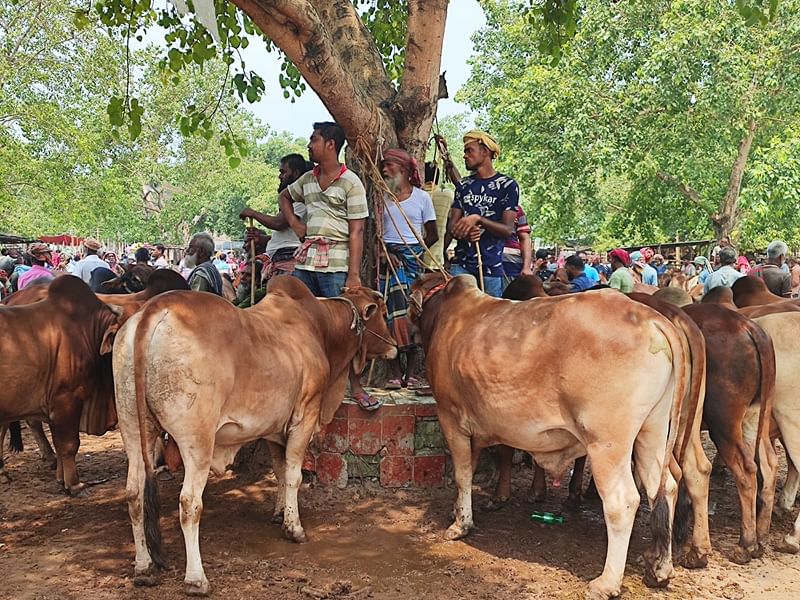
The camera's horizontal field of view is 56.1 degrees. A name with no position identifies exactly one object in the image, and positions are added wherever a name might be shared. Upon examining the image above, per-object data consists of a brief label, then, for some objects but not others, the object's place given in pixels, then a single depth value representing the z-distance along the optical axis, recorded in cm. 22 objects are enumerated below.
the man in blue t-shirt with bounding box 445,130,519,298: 617
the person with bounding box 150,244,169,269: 1990
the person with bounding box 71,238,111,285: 1052
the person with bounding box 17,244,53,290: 927
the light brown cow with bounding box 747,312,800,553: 517
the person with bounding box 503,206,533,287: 686
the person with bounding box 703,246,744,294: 959
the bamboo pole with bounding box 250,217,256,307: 662
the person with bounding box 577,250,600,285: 1101
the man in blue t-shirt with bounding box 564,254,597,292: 925
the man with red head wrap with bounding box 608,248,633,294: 1077
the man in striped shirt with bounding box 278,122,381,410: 597
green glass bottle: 550
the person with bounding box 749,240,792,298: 907
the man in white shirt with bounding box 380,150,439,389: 632
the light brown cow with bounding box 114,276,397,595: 422
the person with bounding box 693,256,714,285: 1585
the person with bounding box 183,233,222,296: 729
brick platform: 592
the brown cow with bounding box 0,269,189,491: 601
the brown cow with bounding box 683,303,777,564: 492
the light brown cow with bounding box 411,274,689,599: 427
